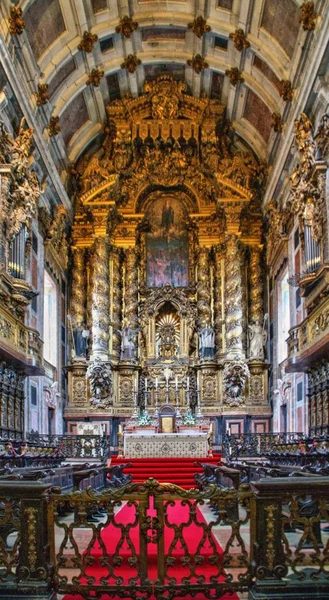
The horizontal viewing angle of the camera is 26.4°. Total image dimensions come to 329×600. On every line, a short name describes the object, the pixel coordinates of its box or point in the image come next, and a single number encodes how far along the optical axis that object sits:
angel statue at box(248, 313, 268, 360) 25.45
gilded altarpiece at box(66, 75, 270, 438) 25.30
